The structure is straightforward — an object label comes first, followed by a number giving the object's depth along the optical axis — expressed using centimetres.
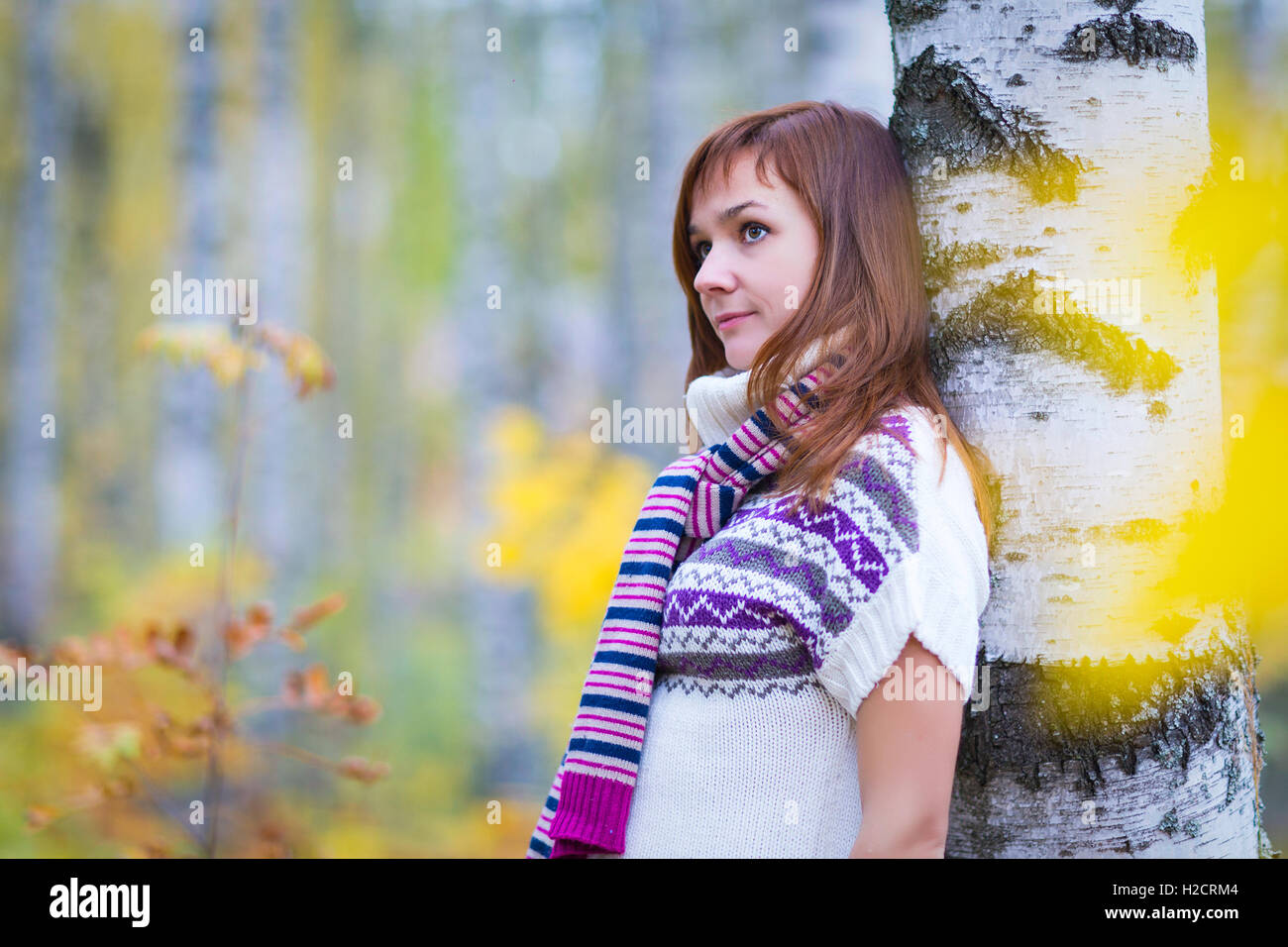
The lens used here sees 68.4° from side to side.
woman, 136
